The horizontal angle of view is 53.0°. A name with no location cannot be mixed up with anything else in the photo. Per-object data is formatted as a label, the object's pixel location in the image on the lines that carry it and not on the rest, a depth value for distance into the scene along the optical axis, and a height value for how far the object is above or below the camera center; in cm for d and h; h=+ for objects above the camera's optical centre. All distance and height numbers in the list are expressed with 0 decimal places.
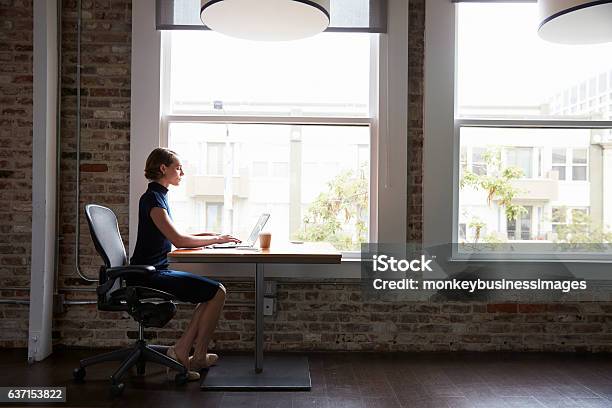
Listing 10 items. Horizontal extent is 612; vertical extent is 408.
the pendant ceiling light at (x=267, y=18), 328 +103
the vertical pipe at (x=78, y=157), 475 +34
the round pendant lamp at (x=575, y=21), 330 +105
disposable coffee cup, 406 -25
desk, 365 -96
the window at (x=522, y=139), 489 +52
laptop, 406 -25
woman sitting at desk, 388 -38
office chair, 372 -64
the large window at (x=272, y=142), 489 +48
